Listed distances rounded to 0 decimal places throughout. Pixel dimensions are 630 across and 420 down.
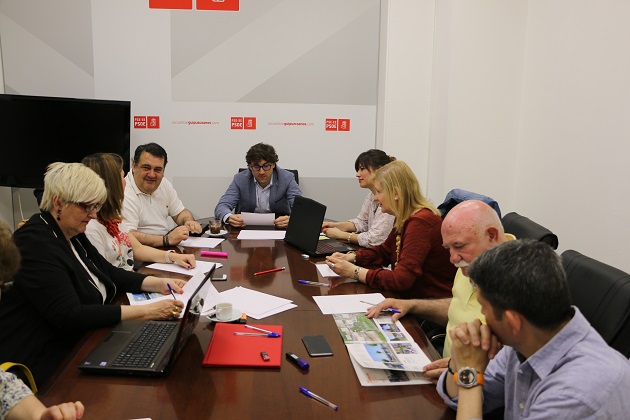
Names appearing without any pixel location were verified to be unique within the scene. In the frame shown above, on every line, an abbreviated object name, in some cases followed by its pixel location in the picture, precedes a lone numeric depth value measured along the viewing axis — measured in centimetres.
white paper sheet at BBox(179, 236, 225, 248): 310
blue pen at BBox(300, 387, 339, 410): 132
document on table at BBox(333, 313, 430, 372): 154
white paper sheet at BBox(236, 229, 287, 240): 339
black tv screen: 425
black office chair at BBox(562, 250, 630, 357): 143
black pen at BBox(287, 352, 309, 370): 153
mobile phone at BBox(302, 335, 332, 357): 163
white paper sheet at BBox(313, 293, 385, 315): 201
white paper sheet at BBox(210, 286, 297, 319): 199
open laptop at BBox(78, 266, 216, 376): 148
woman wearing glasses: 176
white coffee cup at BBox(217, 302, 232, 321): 188
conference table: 129
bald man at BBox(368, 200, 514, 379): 174
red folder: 155
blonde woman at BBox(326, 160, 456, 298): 229
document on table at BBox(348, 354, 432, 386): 144
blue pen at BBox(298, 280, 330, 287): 235
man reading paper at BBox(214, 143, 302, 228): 418
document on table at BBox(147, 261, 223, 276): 254
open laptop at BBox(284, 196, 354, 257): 290
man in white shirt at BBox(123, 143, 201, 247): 338
